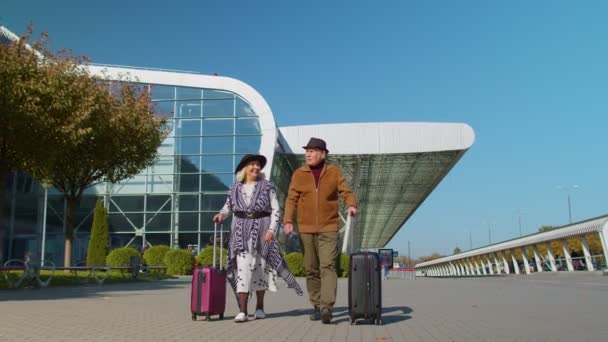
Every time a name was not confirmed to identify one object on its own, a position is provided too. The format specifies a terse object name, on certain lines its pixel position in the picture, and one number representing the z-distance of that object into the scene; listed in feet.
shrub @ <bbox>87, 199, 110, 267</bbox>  77.05
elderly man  22.07
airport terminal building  102.17
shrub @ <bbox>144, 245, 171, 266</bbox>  87.97
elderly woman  23.39
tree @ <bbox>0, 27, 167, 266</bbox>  57.16
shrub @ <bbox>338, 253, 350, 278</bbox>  87.35
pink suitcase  23.12
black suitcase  21.88
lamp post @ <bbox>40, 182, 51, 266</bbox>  107.18
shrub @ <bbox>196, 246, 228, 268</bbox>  83.16
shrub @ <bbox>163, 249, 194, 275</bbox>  85.40
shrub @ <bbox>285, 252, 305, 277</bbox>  85.97
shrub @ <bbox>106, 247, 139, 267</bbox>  77.66
